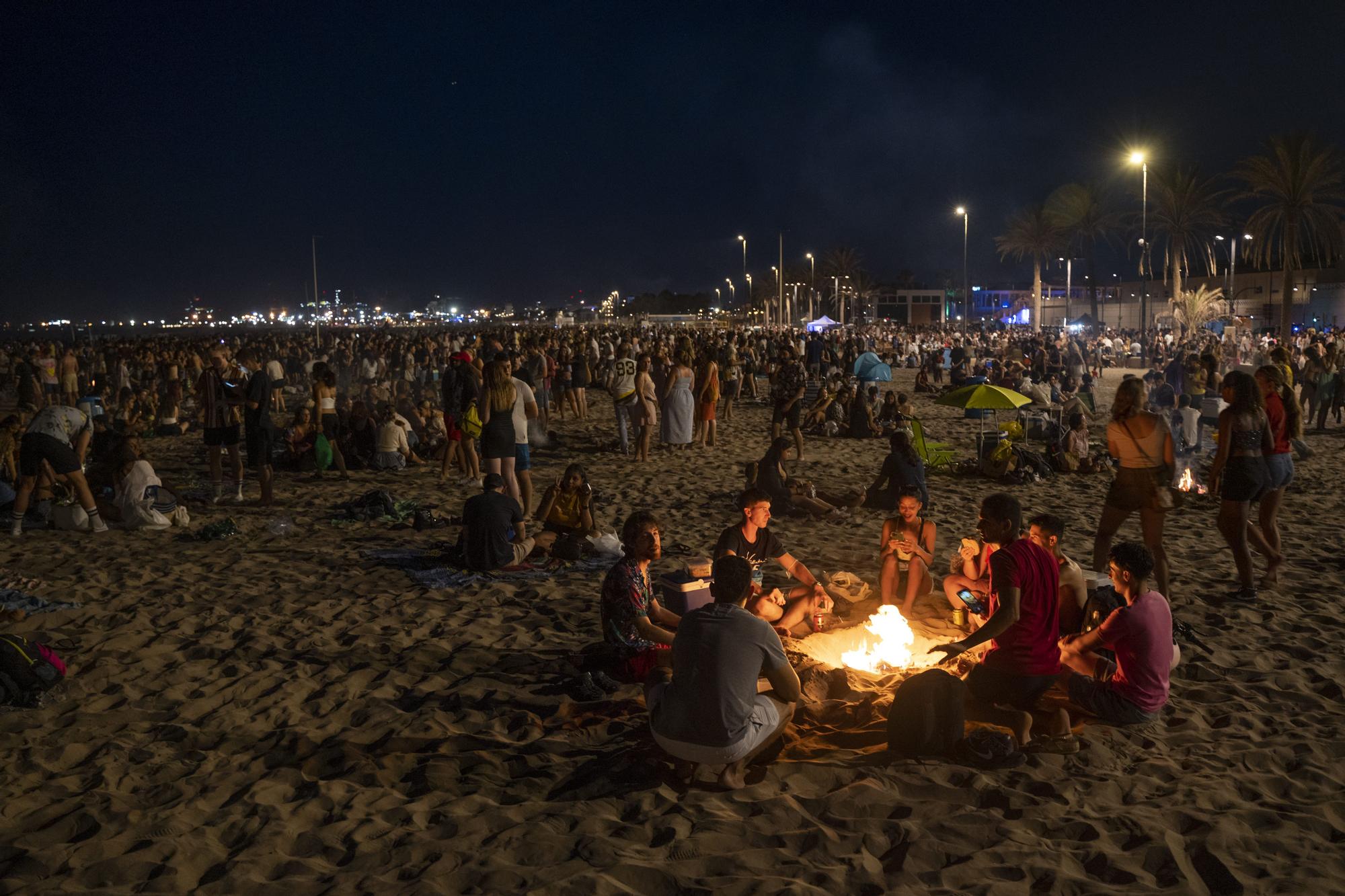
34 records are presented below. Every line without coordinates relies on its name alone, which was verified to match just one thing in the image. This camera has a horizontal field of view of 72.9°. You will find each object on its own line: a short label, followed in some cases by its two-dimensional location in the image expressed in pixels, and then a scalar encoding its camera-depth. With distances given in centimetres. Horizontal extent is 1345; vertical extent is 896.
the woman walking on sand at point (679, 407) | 1306
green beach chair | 1152
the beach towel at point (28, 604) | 637
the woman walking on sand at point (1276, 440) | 646
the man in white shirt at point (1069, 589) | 509
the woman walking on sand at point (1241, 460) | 618
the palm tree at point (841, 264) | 9250
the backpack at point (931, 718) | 418
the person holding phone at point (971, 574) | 581
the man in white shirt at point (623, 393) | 1305
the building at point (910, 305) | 13000
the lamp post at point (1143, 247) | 2416
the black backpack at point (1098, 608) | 511
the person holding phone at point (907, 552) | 618
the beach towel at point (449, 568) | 713
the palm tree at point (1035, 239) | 5716
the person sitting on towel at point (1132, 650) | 430
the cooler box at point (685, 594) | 580
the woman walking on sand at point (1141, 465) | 602
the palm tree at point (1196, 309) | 3966
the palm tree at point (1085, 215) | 5269
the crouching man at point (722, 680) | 373
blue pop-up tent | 1966
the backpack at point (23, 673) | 487
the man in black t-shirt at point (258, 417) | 957
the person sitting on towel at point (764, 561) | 587
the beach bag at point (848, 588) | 647
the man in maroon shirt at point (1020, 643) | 429
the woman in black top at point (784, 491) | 899
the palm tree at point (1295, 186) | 3231
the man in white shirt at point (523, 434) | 866
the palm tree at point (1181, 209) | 4491
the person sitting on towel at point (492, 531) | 715
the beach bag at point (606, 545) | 773
